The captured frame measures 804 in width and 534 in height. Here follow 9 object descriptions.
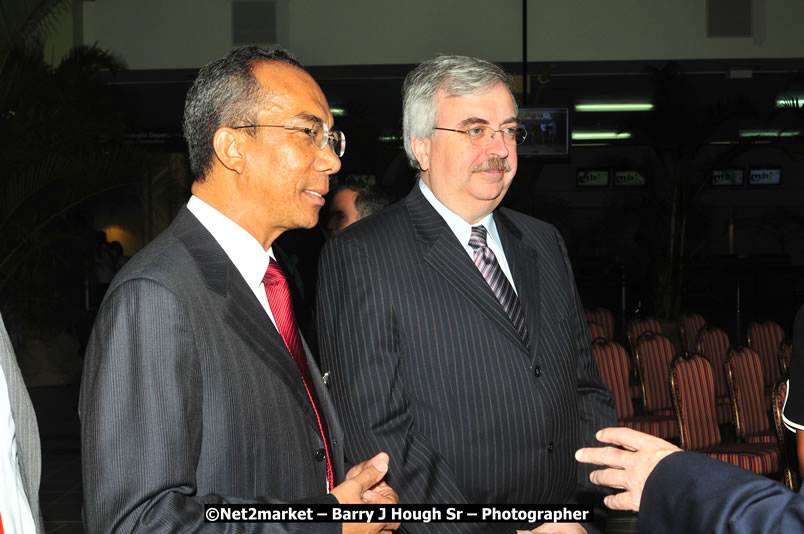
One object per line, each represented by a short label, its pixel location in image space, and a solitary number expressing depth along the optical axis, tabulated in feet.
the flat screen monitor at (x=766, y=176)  65.62
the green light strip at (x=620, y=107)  45.74
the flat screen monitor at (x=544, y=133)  30.40
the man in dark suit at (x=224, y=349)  3.77
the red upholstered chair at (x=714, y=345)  21.66
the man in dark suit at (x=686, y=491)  3.27
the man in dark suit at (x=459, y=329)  5.83
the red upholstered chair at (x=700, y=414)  14.37
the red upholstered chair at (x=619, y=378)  17.10
